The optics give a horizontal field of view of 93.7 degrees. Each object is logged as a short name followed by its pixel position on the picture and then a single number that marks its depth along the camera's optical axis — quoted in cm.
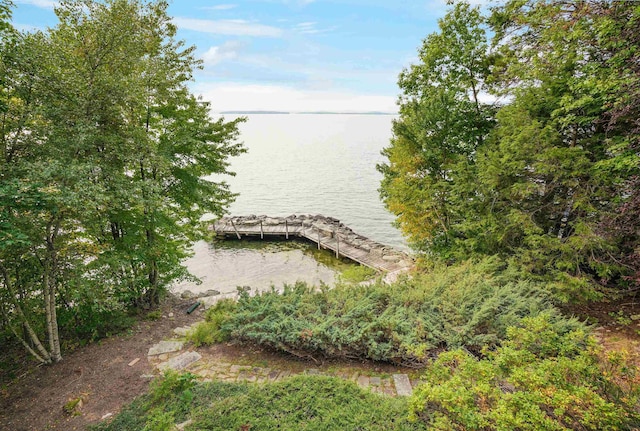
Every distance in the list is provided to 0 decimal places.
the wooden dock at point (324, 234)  1523
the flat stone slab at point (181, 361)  547
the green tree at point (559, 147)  608
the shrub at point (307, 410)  345
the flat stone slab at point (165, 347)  603
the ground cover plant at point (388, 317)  530
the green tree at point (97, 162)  464
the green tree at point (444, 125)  993
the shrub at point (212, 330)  618
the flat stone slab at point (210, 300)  913
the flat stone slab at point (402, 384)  462
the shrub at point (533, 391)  261
